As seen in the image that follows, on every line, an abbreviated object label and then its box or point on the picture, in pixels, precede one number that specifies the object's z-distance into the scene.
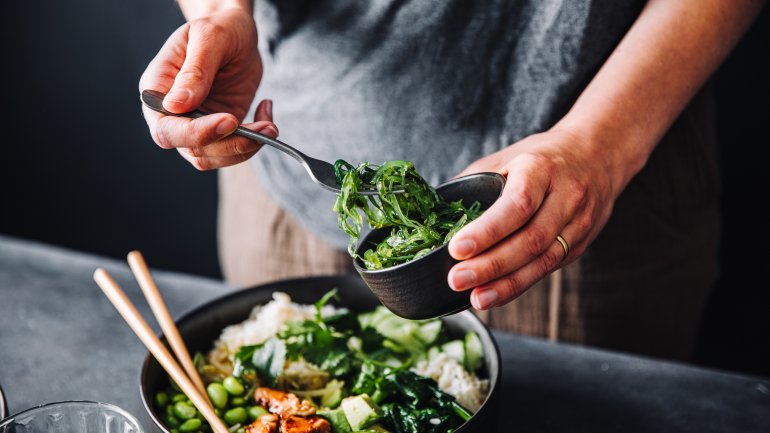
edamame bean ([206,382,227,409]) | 1.29
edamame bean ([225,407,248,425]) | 1.26
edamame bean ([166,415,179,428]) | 1.26
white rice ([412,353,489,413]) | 1.30
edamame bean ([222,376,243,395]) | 1.31
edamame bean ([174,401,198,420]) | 1.26
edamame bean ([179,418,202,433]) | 1.23
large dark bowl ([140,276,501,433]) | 1.17
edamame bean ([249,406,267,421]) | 1.27
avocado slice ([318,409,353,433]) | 1.21
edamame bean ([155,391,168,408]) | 1.29
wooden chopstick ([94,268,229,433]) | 1.19
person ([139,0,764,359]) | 1.18
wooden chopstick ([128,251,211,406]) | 1.34
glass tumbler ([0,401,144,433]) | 1.11
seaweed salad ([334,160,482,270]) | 1.12
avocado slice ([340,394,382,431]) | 1.20
